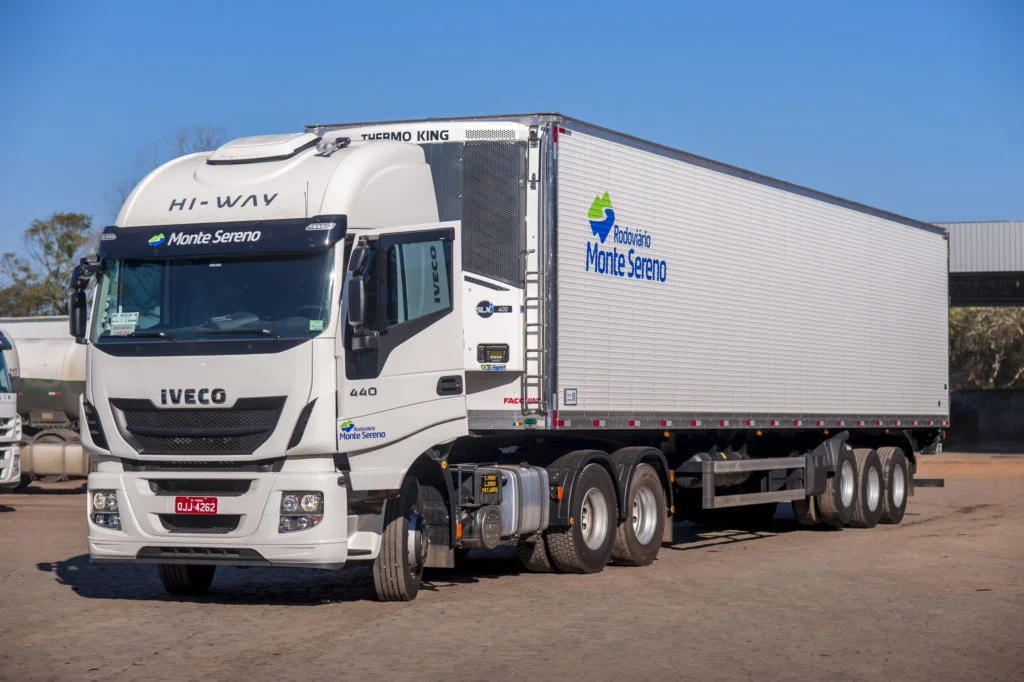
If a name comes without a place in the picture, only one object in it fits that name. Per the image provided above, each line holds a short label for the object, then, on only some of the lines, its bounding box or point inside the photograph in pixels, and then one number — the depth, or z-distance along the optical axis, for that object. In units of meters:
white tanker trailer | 30.84
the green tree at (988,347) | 77.31
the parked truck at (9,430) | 23.80
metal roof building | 43.88
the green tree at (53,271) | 62.88
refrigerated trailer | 11.28
